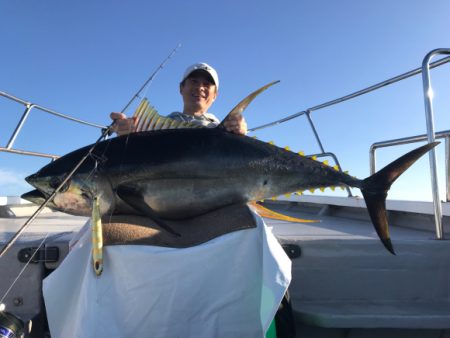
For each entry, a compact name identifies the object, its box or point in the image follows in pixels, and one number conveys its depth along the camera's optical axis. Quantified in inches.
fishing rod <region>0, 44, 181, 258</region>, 48.8
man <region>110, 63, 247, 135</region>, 102.7
